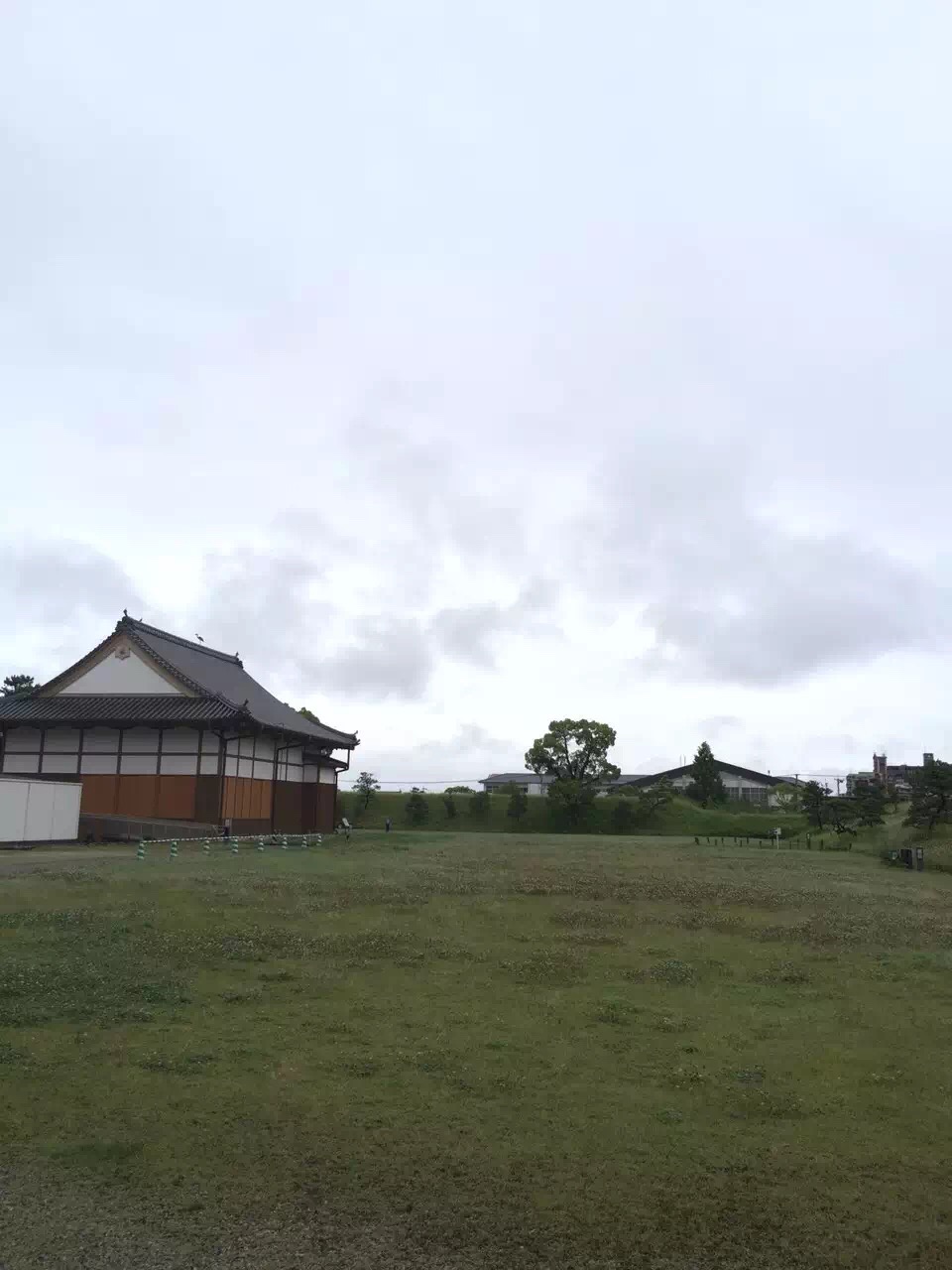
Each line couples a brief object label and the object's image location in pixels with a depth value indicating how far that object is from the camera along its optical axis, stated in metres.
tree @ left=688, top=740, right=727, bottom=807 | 72.31
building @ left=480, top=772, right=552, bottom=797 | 103.62
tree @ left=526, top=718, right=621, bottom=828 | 67.06
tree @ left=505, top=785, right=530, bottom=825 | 66.31
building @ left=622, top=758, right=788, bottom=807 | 89.19
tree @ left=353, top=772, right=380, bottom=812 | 67.38
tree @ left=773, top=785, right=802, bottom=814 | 68.38
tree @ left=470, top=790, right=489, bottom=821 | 66.69
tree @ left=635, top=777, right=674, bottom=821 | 64.31
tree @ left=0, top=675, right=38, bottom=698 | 76.31
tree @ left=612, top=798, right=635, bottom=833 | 64.25
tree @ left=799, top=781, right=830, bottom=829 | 56.03
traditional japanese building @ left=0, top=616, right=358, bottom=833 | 39.50
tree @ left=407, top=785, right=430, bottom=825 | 65.56
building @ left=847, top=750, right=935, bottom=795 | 89.22
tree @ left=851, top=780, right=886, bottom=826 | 49.91
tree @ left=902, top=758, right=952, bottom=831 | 41.97
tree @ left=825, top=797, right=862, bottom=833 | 52.37
